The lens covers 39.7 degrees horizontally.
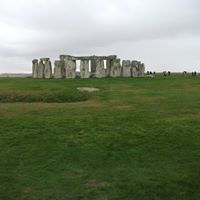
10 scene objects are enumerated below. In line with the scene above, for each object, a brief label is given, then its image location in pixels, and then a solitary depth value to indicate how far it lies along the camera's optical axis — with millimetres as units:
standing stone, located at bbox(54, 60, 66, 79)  29100
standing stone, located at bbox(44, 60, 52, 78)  29620
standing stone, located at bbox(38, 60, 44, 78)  30135
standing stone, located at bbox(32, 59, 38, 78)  30547
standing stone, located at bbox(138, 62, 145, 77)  30267
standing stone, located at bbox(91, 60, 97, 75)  29363
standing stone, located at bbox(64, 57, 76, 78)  29020
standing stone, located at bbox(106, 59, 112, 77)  29363
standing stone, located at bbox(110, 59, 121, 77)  29174
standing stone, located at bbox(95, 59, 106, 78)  28917
